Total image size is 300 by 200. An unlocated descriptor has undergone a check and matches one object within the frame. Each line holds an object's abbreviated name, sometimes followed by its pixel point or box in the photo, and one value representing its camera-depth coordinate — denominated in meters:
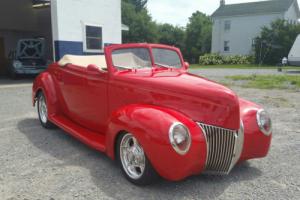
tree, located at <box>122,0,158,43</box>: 48.05
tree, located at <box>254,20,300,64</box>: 32.38
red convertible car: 3.29
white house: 38.81
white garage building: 13.35
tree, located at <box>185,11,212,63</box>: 46.54
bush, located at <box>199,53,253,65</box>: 35.47
